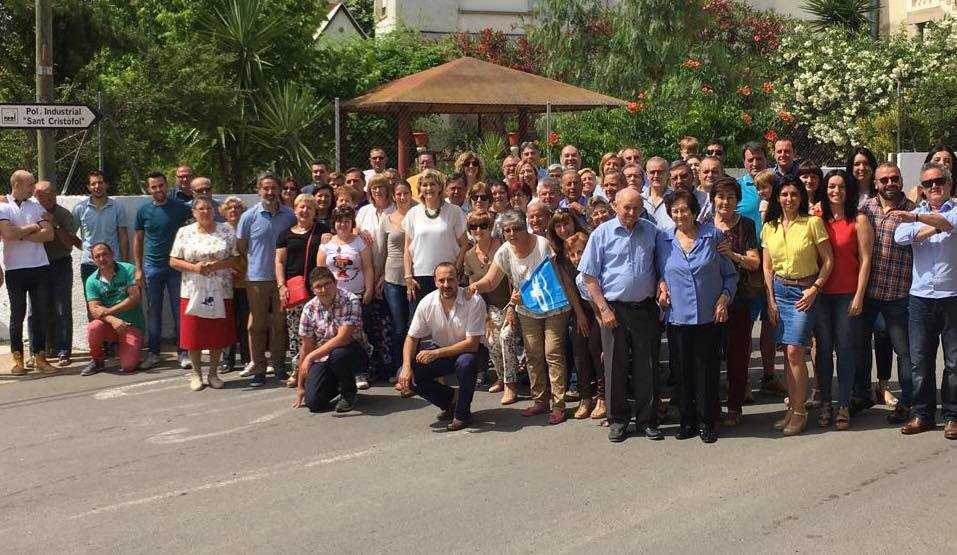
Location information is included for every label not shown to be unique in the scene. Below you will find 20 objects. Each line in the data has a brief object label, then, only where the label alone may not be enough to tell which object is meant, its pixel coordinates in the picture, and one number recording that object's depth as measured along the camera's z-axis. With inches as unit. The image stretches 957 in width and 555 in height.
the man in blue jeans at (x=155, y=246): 437.1
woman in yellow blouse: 301.4
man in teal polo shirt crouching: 427.5
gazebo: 639.8
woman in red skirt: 393.7
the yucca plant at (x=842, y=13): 1178.0
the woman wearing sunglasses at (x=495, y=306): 356.0
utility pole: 483.5
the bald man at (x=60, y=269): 439.2
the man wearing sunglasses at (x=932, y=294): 292.5
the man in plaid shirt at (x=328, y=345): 347.9
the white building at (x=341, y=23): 1653.5
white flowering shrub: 983.6
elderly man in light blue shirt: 304.5
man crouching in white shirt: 327.3
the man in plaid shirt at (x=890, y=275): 307.6
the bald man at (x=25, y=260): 422.9
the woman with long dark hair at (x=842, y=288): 304.7
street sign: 463.5
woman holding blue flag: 333.4
